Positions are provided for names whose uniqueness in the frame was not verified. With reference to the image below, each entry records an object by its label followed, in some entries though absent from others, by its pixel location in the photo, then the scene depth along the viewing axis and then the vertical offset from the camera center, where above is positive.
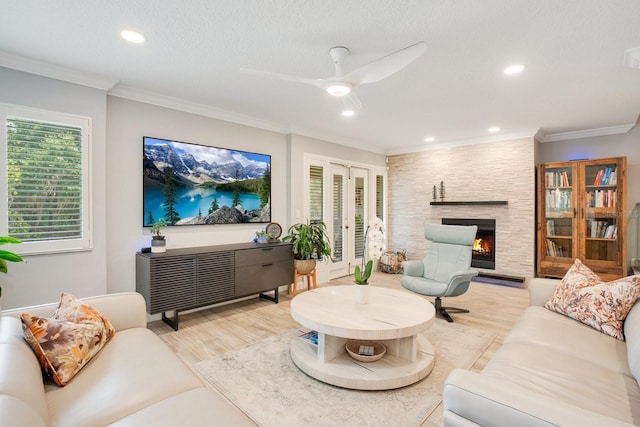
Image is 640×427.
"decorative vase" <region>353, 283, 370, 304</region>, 2.64 -0.69
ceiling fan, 1.92 +0.93
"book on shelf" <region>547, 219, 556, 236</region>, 5.04 -0.27
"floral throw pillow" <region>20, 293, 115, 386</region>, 1.46 -0.63
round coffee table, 2.14 -0.96
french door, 5.57 -0.08
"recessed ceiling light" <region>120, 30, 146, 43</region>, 2.21 +1.24
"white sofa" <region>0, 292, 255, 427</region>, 1.14 -0.77
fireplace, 5.37 -0.58
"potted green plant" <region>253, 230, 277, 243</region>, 4.30 -0.35
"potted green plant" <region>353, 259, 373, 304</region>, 2.63 -0.64
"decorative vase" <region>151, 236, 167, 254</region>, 3.36 -0.35
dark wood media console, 3.12 -0.69
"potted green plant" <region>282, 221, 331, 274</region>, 4.36 -0.48
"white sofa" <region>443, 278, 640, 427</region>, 1.02 -0.79
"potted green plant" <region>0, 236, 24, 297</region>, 2.17 -0.30
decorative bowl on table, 2.32 -1.06
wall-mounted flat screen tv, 3.49 +0.33
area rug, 1.89 -1.22
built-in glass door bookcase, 4.57 -0.10
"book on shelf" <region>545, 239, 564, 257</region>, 5.01 -0.62
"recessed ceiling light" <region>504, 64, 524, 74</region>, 2.71 +1.22
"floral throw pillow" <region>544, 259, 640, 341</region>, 2.00 -0.61
